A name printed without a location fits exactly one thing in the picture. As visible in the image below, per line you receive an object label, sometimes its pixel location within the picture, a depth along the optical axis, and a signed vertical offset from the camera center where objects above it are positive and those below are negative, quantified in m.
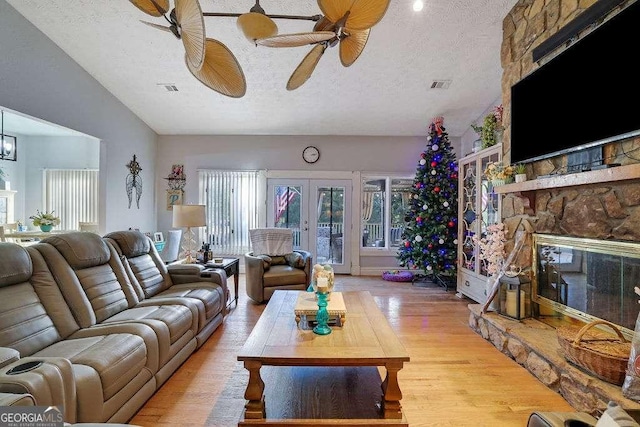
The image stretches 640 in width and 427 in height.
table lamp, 4.21 -0.07
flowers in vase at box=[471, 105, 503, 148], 4.26 +1.11
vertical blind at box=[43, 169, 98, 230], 7.64 +0.35
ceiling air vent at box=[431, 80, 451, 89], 4.84 +1.90
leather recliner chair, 4.56 -0.90
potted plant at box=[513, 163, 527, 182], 3.32 +0.43
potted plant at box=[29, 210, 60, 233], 5.94 -0.24
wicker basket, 2.04 -0.87
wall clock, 6.66 +1.11
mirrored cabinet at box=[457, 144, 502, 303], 4.46 +0.00
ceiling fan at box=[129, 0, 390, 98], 1.56 +1.01
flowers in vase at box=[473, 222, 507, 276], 3.53 -0.36
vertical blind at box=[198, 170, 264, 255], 6.73 +0.08
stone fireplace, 2.29 -0.07
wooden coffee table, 1.89 -0.82
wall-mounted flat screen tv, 2.24 +0.96
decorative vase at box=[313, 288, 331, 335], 2.27 -0.72
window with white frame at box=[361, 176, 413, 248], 6.73 +0.06
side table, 4.12 -0.71
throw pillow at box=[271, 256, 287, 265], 4.98 -0.73
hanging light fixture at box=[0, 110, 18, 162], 6.47 +1.22
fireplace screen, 2.34 -0.50
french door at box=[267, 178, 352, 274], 6.69 -0.03
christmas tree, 5.56 +0.08
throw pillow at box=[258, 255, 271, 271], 4.65 -0.71
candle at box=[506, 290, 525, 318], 3.23 -0.86
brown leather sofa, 1.53 -0.78
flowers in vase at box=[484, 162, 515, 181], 3.54 +0.46
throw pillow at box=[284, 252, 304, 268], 4.85 -0.71
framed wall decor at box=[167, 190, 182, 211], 6.74 +0.26
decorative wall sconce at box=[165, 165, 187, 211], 6.74 +0.53
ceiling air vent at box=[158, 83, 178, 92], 4.96 +1.85
